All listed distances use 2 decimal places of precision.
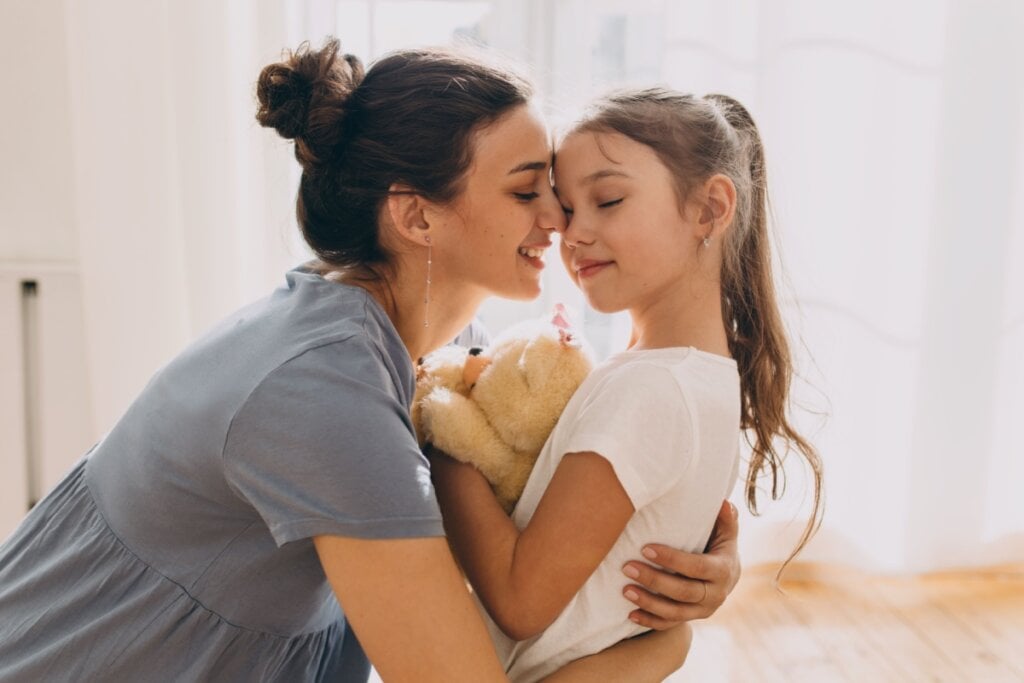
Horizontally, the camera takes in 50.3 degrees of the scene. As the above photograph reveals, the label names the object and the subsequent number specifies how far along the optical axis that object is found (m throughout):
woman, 1.07
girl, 1.21
